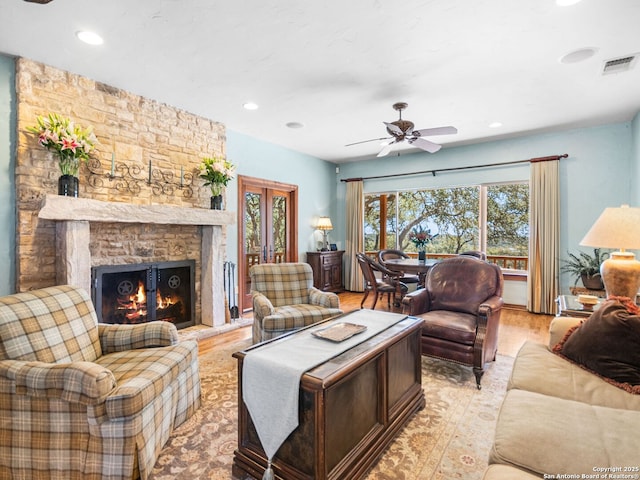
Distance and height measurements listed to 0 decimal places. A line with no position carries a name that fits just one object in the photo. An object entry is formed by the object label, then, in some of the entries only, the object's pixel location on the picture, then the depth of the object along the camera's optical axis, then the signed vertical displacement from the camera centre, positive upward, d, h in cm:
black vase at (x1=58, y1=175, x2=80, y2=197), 293 +51
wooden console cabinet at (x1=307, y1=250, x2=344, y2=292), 624 -57
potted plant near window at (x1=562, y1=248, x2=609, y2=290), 425 -38
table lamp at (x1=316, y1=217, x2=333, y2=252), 638 +31
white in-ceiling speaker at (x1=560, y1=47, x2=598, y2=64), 264 +157
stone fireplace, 287 +52
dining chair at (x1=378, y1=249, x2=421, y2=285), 486 -32
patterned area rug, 171 -122
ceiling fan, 349 +121
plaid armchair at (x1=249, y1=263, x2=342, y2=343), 302 -64
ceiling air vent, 279 +157
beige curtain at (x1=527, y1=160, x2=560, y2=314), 485 +6
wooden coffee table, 145 -92
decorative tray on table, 193 -58
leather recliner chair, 263 -66
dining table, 448 -37
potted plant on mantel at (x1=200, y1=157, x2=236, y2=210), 405 +85
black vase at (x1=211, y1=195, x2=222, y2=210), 423 +52
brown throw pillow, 167 -59
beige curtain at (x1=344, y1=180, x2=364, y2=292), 680 +13
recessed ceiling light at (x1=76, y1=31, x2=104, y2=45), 246 +159
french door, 502 +27
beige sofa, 109 -75
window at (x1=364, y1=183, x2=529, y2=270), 549 +39
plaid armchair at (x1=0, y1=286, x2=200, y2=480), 148 -81
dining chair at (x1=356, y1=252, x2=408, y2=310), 471 -59
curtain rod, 482 +128
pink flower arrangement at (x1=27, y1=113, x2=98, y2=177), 282 +91
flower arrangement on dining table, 507 +2
